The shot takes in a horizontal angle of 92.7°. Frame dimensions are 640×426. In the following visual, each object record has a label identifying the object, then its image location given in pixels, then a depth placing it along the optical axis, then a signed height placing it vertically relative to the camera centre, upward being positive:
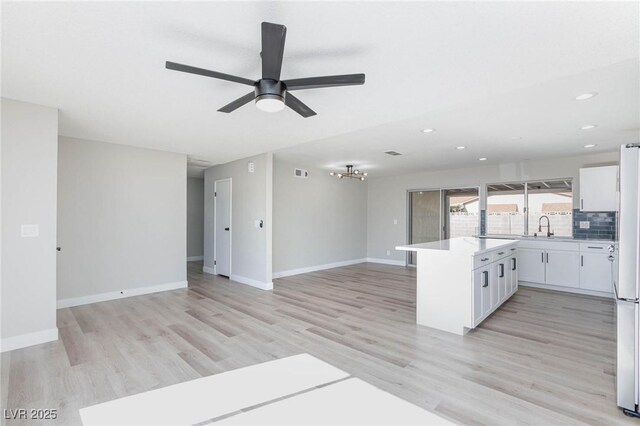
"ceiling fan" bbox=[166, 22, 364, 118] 1.76 +0.88
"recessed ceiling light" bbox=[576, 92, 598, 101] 2.80 +1.09
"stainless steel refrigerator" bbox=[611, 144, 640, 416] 2.01 -0.47
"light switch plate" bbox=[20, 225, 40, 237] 2.97 -0.18
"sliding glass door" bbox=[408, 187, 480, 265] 6.96 -0.03
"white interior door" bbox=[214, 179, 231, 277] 6.20 -0.29
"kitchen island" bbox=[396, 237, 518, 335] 3.30 -0.82
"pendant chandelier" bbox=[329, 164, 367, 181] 6.39 +0.83
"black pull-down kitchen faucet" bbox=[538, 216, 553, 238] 5.86 -0.25
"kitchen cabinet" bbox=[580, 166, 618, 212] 4.98 +0.42
